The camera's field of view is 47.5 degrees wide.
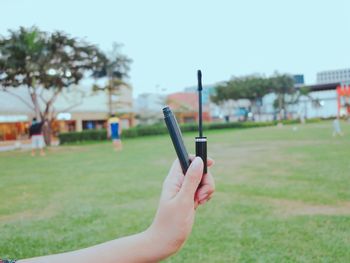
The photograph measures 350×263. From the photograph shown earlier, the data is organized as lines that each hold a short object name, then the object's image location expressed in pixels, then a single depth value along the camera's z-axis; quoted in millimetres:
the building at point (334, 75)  75694
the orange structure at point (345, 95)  48125
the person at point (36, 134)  14142
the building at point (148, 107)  39625
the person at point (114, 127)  15406
